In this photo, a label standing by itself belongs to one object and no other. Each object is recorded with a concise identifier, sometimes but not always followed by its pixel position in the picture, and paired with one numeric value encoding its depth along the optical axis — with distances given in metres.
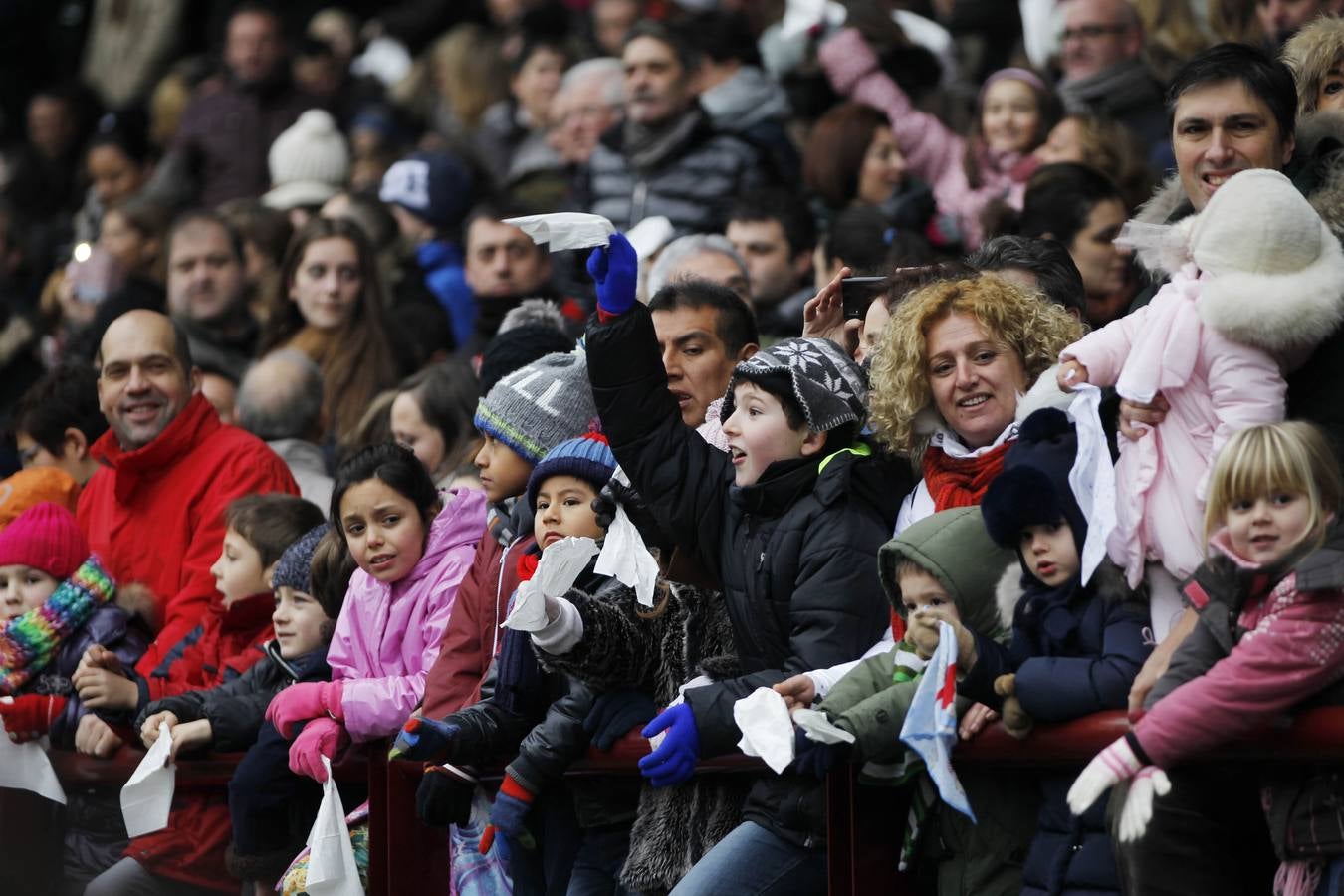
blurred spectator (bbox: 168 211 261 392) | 21.55
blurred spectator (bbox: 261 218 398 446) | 19.84
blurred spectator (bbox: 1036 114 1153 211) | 17.69
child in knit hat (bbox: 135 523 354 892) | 13.17
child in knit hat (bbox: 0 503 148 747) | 14.90
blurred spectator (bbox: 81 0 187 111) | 33.84
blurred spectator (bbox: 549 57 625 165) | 23.45
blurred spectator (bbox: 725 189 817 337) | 18.36
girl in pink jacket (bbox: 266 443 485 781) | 12.65
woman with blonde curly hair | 10.48
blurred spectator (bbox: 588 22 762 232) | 20.67
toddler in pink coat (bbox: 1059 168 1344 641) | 9.19
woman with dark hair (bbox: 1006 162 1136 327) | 15.83
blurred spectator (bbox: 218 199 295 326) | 23.48
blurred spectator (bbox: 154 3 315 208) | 28.41
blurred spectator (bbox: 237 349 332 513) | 18.11
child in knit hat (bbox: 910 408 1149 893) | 8.97
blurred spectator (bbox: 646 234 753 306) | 16.08
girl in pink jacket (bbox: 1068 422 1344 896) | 8.19
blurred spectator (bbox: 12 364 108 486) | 18.36
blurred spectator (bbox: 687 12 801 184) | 21.09
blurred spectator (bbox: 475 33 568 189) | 25.47
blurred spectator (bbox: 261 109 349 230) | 25.97
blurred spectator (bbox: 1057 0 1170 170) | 19.81
